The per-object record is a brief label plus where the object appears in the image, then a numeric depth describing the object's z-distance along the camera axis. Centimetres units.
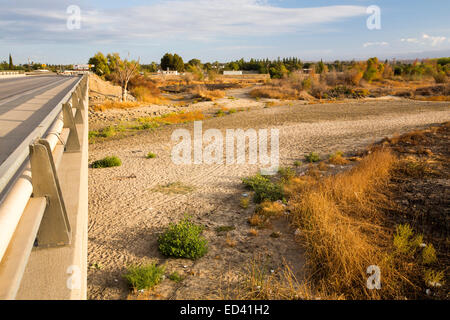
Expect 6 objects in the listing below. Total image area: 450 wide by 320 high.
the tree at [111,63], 4195
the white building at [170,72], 8229
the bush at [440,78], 5572
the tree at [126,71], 3211
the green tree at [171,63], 9425
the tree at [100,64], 5769
